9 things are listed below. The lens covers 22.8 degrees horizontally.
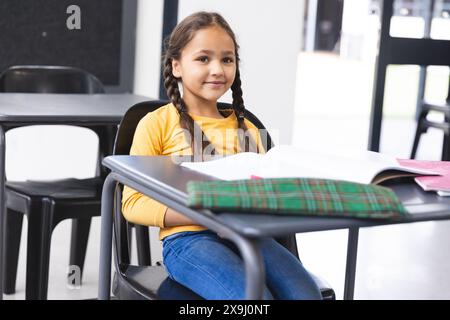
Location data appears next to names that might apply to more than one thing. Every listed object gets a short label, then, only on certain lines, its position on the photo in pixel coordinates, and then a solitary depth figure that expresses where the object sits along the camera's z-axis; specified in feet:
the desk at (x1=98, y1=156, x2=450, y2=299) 5.52
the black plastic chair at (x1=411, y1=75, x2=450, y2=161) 17.55
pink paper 6.39
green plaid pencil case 5.60
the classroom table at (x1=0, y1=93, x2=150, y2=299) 8.94
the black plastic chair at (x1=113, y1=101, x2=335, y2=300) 7.01
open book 6.23
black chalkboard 14.98
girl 6.76
